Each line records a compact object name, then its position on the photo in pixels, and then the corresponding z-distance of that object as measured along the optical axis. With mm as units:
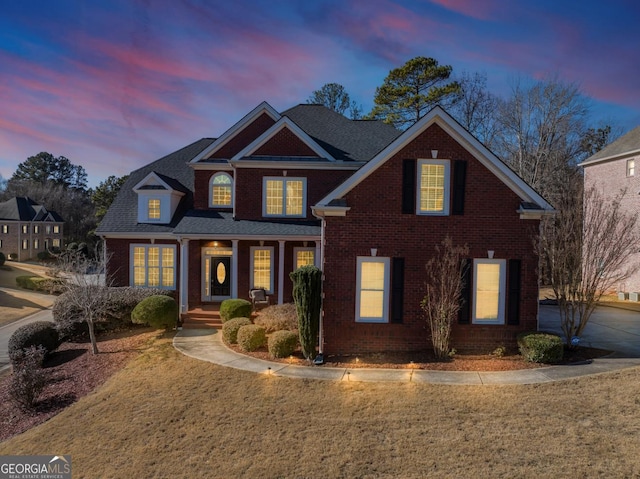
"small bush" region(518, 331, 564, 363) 11062
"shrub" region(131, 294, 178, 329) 15281
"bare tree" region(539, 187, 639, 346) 12023
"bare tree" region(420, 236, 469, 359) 11836
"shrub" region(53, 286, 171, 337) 15820
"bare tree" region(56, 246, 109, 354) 14383
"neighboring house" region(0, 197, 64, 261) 53594
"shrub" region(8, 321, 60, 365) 14406
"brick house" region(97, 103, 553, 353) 12312
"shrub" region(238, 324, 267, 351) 12672
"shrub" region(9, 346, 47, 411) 11062
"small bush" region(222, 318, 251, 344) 13484
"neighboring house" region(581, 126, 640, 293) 24844
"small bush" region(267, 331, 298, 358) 12016
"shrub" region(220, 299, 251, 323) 15102
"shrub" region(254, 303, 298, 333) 13477
